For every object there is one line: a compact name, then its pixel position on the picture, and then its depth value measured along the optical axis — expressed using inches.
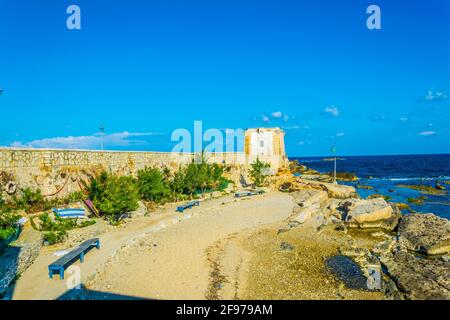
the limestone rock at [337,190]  1034.1
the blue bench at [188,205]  702.3
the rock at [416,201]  1064.1
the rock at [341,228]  634.0
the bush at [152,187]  750.9
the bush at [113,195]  565.3
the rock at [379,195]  1150.6
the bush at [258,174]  1220.7
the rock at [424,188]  1334.9
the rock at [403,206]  949.2
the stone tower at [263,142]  1754.4
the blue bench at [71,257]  319.3
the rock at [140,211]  634.7
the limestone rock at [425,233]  517.8
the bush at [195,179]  890.7
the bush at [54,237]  424.8
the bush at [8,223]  376.3
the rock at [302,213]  673.6
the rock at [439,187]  1428.4
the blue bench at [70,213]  506.9
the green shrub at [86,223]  516.5
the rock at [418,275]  352.8
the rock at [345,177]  2023.7
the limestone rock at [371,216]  673.0
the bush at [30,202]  502.9
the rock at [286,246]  501.4
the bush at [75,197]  597.0
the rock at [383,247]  496.7
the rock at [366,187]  1534.2
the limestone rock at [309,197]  874.1
